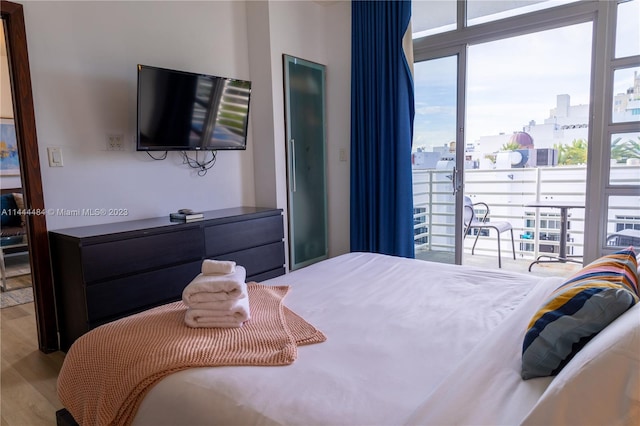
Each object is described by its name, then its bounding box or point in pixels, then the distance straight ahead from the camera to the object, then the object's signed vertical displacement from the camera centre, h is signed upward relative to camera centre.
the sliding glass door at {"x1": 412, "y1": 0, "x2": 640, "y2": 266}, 2.90 +0.46
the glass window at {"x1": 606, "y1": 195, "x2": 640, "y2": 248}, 2.91 -0.46
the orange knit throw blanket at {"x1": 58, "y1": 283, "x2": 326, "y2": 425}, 1.17 -0.55
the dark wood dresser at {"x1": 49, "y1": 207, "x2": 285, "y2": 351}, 2.33 -0.55
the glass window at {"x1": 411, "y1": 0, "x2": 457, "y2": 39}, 3.61 +1.31
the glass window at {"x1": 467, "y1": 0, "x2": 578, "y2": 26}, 3.19 +1.23
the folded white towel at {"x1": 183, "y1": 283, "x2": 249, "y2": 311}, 1.45 -0.46
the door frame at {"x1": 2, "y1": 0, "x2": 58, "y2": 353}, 2.37 +0.02
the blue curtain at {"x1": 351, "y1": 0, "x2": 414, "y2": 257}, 3.67 +0.33
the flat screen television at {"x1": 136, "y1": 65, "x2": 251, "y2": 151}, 2.74 +0.43
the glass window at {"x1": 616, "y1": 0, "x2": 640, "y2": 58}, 2.82 +0.88
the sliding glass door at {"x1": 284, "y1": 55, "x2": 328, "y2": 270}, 3.82 +0.07
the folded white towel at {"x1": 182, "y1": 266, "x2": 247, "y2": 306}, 1.46 -0.43
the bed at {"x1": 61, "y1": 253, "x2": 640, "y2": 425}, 0.78 -0.56
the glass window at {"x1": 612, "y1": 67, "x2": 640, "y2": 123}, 2.84 +0.44
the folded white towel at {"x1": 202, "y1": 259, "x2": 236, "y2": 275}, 1.60 -0.38
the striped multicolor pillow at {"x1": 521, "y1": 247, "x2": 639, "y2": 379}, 0.98 -0.40
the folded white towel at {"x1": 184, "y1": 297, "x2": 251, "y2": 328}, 1.44 -0.52
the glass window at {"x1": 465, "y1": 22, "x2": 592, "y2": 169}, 4.09 +0.69
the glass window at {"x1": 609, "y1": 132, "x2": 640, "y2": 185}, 2.87 -0.01
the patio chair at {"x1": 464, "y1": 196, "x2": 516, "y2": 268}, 4.49 -0.70
